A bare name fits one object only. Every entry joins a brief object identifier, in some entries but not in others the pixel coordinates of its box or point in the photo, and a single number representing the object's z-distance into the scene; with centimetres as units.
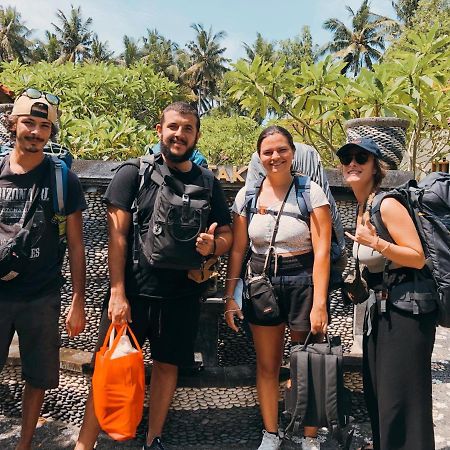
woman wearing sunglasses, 224
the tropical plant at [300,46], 3844
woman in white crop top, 246
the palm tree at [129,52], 3950
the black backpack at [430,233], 219
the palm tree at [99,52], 4030
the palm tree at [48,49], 4000
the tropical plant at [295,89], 429
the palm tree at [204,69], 4334
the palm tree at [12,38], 4075
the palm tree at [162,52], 3975
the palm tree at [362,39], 3916
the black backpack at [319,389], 234
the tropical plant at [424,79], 411
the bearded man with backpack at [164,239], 239
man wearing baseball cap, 239
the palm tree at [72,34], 4441
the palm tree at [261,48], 4078
